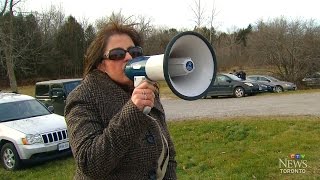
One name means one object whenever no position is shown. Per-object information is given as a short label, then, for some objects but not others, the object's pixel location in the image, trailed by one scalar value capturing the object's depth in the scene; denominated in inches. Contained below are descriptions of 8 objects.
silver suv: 331.6
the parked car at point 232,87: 882.1
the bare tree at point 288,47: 1284.4
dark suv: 540.7
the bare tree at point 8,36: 727.1
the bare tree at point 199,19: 1123.3
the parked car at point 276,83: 1037.3
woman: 69.5
